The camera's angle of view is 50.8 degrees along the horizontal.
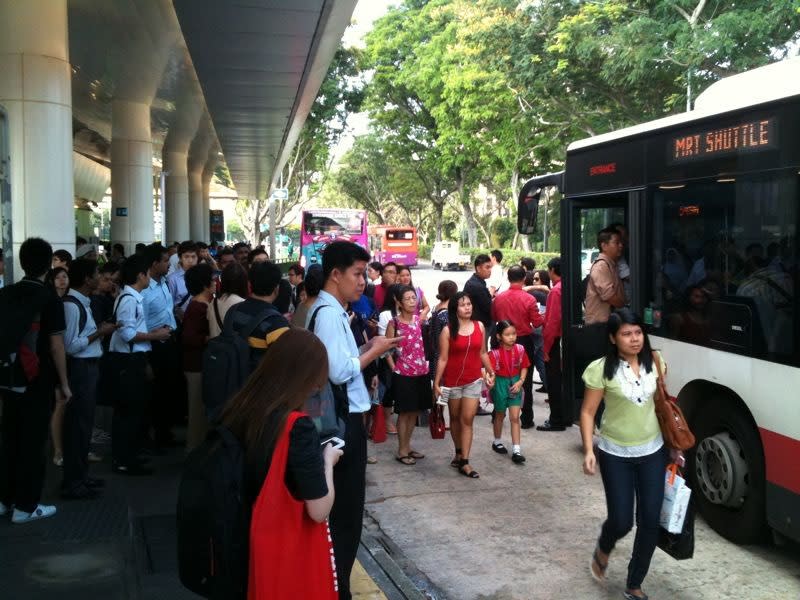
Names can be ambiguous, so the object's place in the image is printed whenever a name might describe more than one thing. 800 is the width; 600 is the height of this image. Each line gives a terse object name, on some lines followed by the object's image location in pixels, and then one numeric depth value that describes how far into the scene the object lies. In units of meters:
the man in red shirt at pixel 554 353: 8.98
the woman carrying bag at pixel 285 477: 2.55
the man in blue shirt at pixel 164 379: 7.91
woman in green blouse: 4.71
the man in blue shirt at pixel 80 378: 6.10
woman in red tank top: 7.49
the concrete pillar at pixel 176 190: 32.78
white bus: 5.18
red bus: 54.34
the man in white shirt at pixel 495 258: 11.49
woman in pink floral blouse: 7.72
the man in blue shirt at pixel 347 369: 3.90
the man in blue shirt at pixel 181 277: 9.59
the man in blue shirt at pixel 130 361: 6.62
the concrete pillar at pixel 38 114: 10.62
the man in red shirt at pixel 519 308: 9.38
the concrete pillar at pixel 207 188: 44.12
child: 7.95
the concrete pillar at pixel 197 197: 38.72
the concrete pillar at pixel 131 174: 19.83
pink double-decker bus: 34.72
